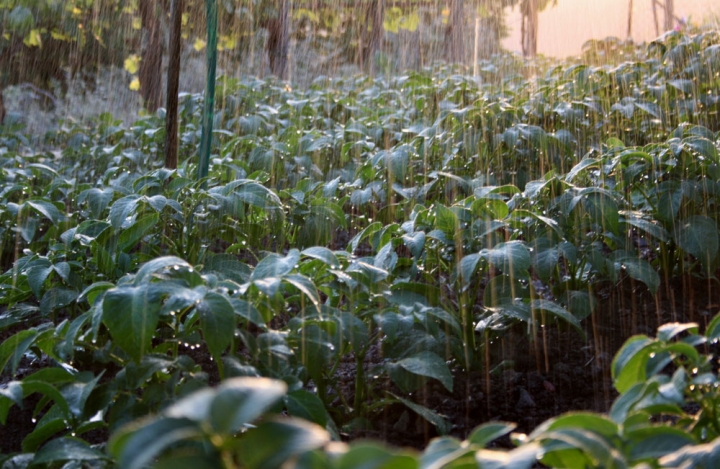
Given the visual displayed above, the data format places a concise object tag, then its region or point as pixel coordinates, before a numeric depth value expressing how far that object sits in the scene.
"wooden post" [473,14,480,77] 4.66
